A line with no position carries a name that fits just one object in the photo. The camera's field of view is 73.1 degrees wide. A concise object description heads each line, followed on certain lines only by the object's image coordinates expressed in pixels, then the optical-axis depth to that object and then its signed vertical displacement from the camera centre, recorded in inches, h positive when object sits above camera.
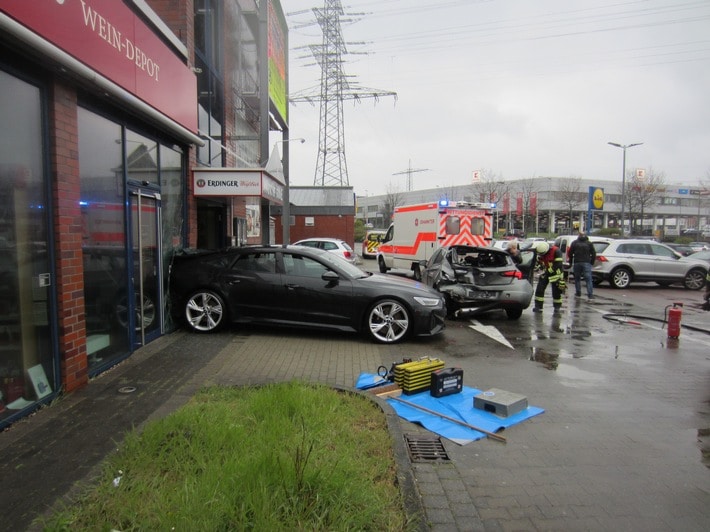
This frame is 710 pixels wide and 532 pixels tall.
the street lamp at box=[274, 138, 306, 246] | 693.3 +64.4
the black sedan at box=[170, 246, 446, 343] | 290.2 -34.6
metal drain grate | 143.6 -65.6
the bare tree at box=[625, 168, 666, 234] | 1983.3 +214.7
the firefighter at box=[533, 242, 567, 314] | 438.3 -33.2
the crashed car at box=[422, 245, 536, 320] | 370.9 -33.1
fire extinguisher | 319.6 -54.1
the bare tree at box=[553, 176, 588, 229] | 2316.7 +229.6
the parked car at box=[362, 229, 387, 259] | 1239.3 -13.2
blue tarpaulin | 163.0 -65.0
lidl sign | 1238.1 +108.5
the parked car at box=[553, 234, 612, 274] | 686.8 -4.4
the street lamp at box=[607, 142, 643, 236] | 1433.3 +283.2
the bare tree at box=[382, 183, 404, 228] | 2901.1 +223.0
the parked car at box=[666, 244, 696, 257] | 1061.6 -20.4
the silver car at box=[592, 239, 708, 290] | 645.9 -36.2
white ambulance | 623.2 +16.5
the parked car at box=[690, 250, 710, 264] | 800.4 -24.7
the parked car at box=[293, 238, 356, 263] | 766.1 -9.7
